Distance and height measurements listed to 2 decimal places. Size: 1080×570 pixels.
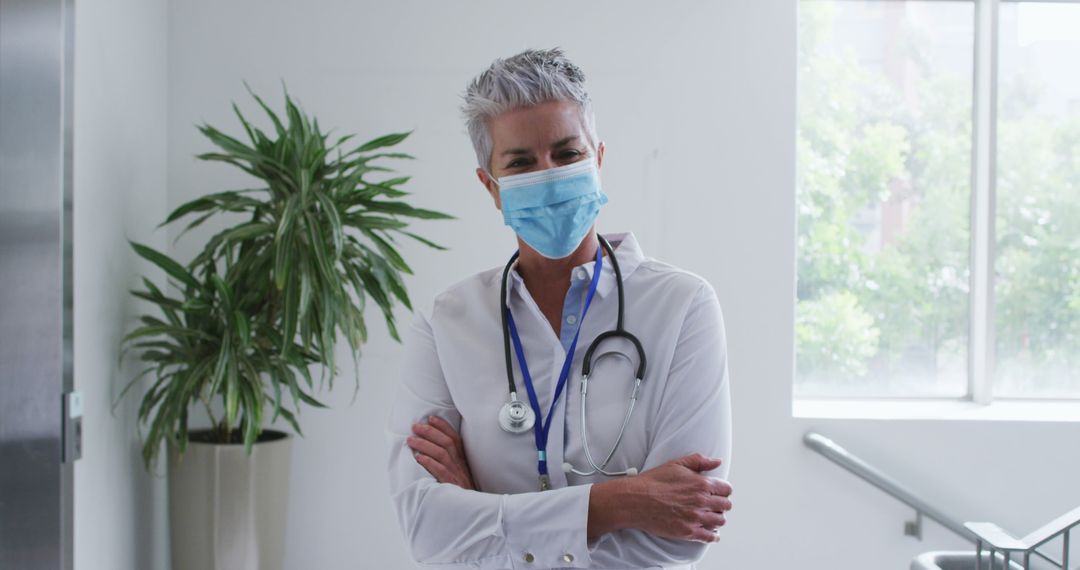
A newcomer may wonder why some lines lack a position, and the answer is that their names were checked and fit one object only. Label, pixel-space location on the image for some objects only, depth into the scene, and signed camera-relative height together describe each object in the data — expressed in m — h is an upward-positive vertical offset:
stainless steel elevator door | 1.90 -0.05
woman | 1.38 -0.21
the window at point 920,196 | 3.83 +0.30
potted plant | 2.84 -0.18
